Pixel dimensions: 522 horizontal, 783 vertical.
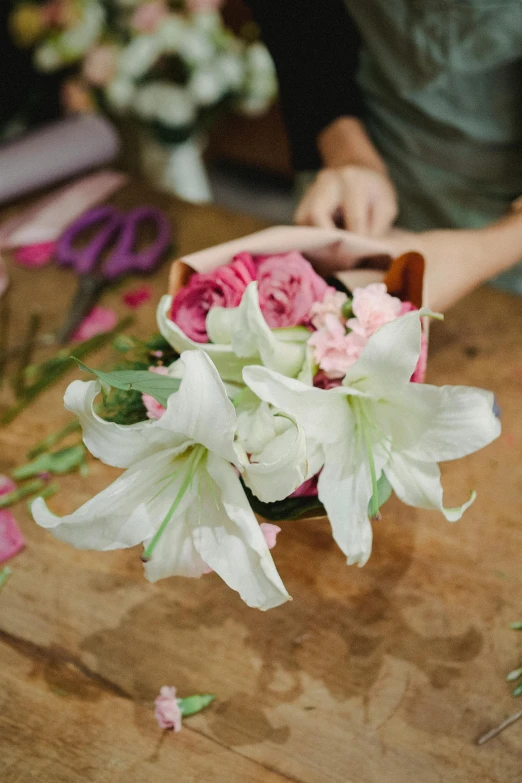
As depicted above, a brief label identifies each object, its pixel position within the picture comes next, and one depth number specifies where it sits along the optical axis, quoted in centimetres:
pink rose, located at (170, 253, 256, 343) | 49
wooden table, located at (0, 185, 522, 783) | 47
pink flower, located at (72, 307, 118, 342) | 82
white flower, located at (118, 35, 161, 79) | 117
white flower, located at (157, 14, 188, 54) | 116
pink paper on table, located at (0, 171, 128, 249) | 95
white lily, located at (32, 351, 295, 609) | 36
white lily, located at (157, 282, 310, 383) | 41
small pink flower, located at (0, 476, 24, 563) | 60
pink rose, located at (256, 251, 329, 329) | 48
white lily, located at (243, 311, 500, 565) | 38
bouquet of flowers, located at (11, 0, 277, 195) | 118
